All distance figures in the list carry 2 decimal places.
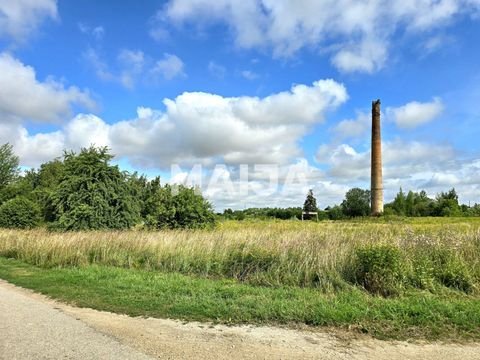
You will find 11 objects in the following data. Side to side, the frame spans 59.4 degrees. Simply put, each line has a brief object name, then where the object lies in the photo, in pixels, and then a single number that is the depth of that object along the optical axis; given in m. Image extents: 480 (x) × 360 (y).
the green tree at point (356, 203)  86.69
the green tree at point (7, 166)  66.06
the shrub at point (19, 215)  34.81
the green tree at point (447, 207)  73.45
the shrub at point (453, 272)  9.48
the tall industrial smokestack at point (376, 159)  56.28
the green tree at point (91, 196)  25.95
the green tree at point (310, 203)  106.31
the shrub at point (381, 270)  9.30
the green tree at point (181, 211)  27.52
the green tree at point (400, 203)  77.98
